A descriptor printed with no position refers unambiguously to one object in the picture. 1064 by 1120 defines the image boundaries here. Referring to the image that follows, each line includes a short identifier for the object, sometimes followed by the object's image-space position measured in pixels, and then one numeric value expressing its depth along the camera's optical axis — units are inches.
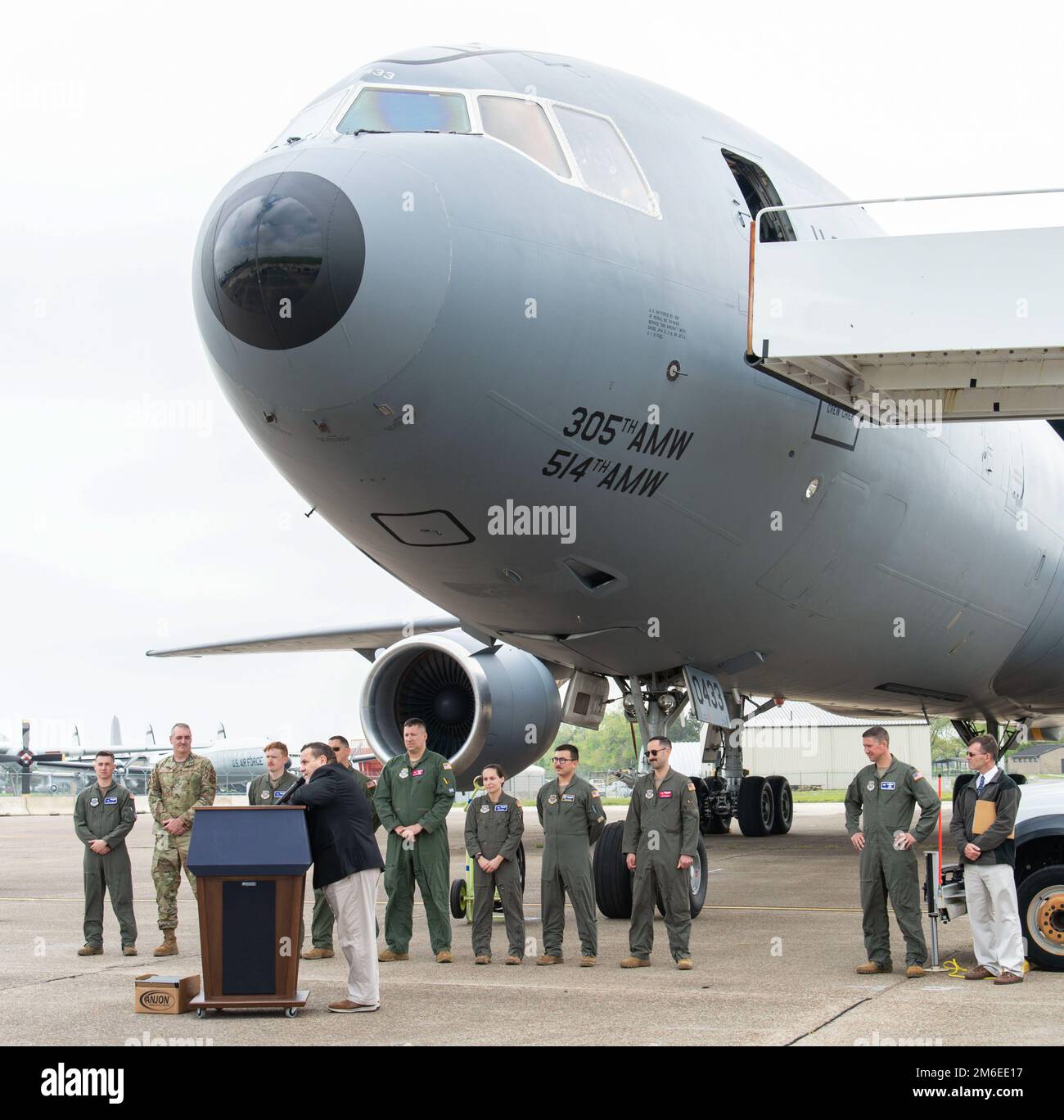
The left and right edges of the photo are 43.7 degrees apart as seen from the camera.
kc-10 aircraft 290.4
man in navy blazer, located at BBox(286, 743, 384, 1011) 263.1
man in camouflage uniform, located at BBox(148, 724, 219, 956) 354.9
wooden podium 257.8
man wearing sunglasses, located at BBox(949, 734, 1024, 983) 284.2
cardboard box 257.6
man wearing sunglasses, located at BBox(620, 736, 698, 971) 314.7
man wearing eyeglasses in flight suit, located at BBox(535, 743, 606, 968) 331.9
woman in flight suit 331.0
